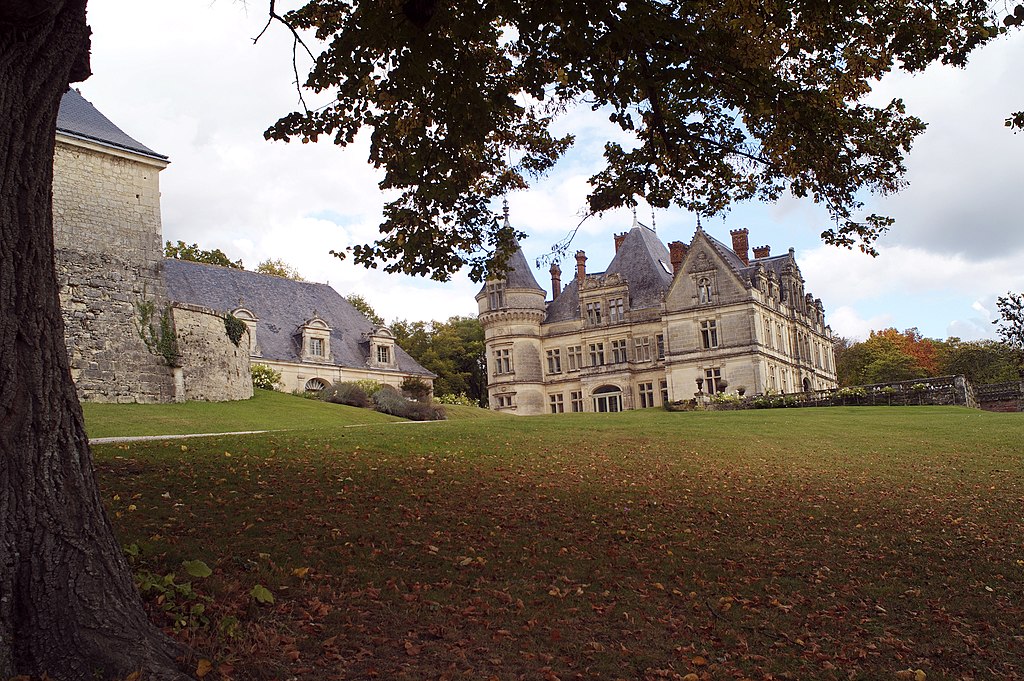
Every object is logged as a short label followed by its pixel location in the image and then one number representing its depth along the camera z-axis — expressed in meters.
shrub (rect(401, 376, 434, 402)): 40.50
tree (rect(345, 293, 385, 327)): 57.97
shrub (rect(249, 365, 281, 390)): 35.00
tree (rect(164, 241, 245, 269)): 46.62
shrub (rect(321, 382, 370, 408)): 33.41
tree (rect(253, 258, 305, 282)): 54.09
